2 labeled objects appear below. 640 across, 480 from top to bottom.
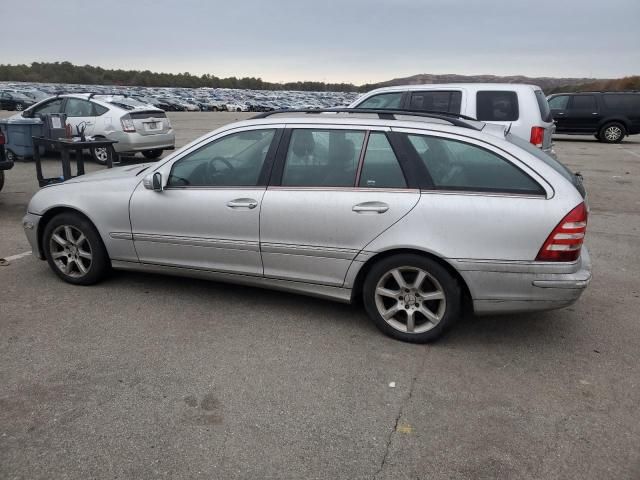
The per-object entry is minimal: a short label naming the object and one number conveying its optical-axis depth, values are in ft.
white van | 26.30
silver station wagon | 12.03
